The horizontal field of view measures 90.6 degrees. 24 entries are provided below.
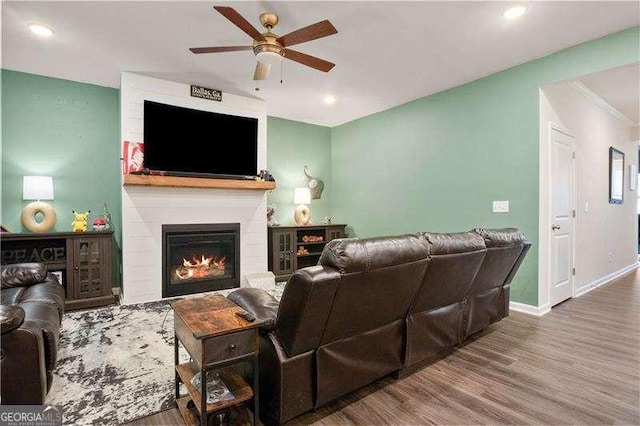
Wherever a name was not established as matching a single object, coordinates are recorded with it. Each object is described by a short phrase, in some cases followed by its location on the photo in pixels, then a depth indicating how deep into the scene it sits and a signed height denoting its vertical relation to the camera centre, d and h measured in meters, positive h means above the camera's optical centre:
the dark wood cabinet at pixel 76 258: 3.47 -0.53
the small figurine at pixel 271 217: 5.24 -0.10
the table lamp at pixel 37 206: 3.49 +0.05
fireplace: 4.05 -0.64
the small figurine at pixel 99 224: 3.82 -0.16
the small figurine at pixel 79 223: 3.72 -0.14
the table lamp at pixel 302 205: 5.53 +0.10
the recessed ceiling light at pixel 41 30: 2.81 +1.63
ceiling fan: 2.28 +1.34
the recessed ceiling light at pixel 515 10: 2.51 +1.63
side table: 1.40 -0.63
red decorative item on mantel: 3.73 +0.65
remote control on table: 1.52 -0.51
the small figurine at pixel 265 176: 4.64 +0.51
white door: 3.59 -0.05
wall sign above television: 4.17 +1.58
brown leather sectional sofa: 1.53 -0.57
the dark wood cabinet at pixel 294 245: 5.06 -0.58
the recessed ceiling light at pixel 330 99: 4.61 +1.66
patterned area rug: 1.82 -1.12
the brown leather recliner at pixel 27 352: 1.55 -0.74
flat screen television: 3.88 +0.90
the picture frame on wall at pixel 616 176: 4.93 +0.56
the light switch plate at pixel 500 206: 3.67 +0.05
